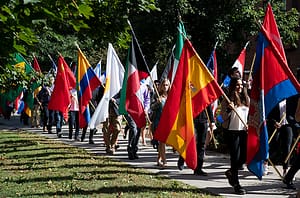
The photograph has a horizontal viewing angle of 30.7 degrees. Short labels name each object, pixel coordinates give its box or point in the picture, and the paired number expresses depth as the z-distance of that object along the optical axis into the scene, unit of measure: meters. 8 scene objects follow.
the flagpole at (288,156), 10.09
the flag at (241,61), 14.18
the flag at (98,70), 18.19
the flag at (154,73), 20.31
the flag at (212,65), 15.00
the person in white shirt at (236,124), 8.94
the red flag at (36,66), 20.23
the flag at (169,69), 14.40
